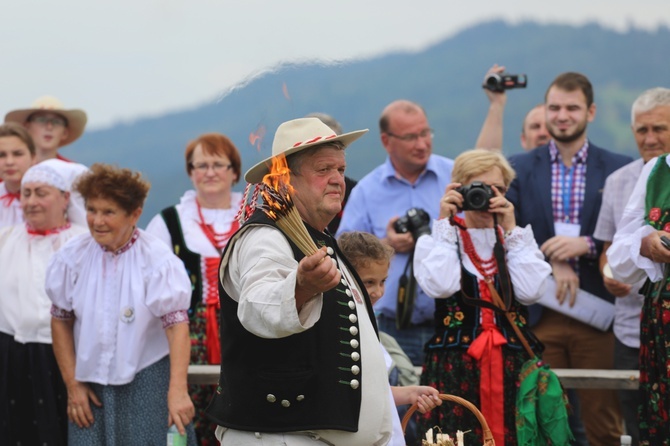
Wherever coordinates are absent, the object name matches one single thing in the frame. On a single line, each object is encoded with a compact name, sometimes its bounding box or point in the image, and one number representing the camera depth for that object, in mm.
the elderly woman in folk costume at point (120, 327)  11266
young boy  10109
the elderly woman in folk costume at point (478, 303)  11031
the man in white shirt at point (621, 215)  12336
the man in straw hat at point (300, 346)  7441
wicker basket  9164
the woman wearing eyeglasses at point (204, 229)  13391
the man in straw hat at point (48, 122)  15945
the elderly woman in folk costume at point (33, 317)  12359
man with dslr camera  13539
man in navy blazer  13094
